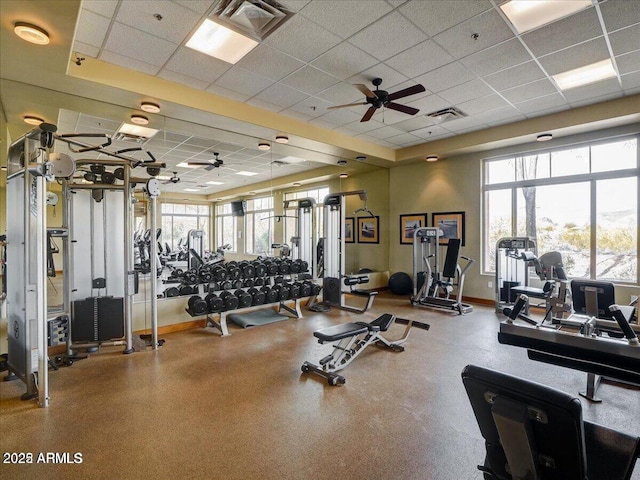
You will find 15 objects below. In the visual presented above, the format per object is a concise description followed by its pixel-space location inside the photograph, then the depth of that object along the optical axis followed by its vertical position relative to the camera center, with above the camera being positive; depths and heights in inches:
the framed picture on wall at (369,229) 327.0 +6.9
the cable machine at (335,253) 234.4 -11.7
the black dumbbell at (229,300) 181.8 -34.6
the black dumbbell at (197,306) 174.1 -36.0
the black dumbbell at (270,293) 201.8 -34.5
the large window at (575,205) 199.8 +20.3
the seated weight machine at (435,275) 234.2 -29.4
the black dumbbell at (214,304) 177.2 -35.5
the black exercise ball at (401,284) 293.1 -42.2
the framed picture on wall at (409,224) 294.2 +10.6
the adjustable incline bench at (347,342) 126.3 -45.3
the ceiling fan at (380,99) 147.5 +63.8
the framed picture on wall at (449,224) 270.4 +9.7
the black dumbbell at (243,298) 189.3 -35.0
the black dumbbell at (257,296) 196.9 -35.2
